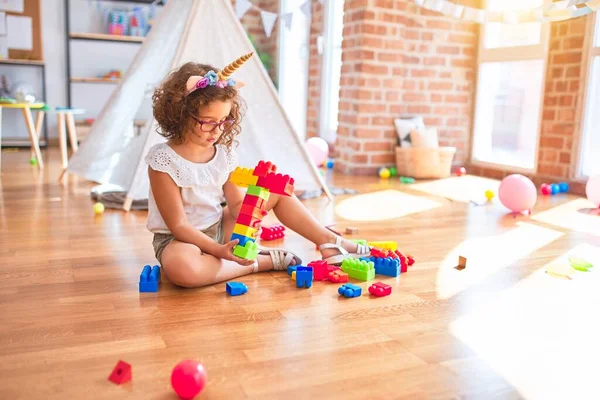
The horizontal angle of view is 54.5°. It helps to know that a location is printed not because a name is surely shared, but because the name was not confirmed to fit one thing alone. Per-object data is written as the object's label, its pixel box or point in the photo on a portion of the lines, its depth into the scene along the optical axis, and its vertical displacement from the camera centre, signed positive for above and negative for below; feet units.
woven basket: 12.41 -1.10
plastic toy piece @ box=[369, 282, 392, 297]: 5.08 -1.57
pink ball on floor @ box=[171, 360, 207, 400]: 3.21 -1.52
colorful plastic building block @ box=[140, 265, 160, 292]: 5.04 -1.55
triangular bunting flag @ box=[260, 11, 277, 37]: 11.09 +1.60
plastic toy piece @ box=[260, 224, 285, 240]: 7.06 -1.55
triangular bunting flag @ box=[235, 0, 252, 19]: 10.50 +1.73
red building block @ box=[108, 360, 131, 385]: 3.42 -1.60
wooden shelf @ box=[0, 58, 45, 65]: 16.99 +0.98
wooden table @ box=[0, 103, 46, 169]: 12.71 -0.55
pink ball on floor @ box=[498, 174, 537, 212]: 8.75 -1.20
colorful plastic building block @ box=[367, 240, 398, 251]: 6.48 -1.51
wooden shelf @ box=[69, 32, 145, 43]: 18.03 +1.88
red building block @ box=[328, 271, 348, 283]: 5.41 -1.57
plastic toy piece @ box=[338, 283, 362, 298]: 5.02 -1.57
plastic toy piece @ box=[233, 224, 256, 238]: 4.78 -1.03
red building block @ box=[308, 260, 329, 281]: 5.50 -1.55
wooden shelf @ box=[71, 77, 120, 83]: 18.04 +0.54
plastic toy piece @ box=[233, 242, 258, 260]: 4.73 -1.19
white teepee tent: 8.84 -0.08
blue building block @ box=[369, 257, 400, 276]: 5.64 -1.52
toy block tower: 4.76 -0.78
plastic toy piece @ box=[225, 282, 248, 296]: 5.00 -1.58
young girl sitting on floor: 5.01 -0.71
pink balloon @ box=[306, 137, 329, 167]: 13.56 -1.02
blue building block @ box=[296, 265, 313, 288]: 5.25 -1.54
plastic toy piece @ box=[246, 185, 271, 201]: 4.80 -0.72
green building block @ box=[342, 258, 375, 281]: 5.52 -1.53
